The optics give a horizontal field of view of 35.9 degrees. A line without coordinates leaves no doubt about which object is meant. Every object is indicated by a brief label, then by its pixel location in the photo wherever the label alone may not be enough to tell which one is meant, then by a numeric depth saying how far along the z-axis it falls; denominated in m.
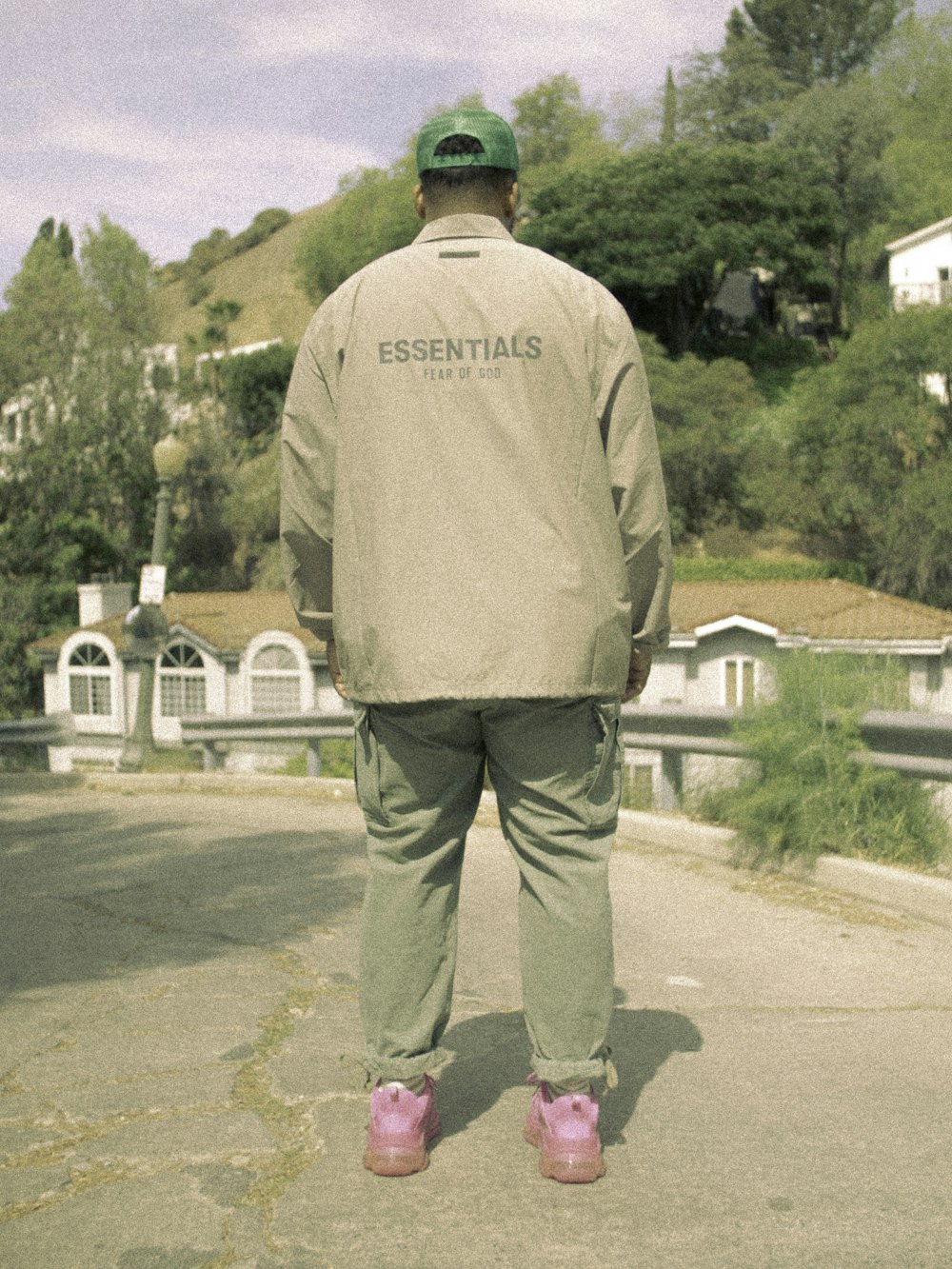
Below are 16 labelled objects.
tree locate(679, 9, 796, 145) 84.81
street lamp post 14.79
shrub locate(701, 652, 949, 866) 5.81
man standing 2.70
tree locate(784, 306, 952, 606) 47.97
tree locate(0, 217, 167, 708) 49.88
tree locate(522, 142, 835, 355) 62.41
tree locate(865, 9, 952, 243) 74.00
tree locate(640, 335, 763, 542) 52.44
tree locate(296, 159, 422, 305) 77.75
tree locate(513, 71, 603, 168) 94.12
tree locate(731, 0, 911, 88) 90.94
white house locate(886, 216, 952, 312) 65.44
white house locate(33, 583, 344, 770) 41.09
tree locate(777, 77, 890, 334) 72.31
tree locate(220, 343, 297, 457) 64.81
